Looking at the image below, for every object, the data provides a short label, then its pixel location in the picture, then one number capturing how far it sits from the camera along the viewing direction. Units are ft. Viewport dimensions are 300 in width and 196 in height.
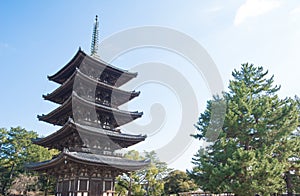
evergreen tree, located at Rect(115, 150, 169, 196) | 99.04
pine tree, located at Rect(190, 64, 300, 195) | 51.92
